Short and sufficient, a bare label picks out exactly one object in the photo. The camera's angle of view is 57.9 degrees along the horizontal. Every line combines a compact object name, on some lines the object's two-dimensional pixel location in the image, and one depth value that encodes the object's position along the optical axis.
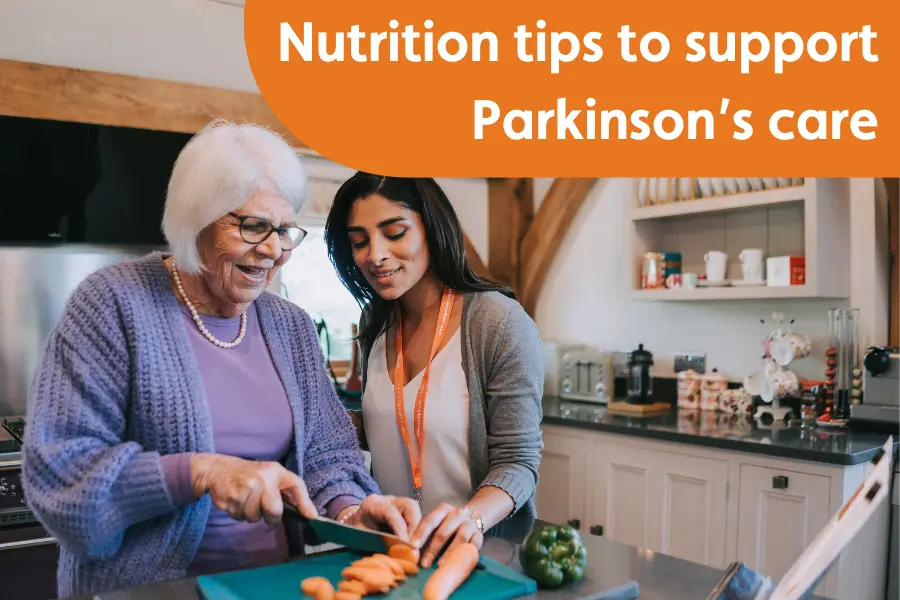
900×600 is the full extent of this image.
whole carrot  1.08
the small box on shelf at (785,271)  3.09
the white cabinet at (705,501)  2.62
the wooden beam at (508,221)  4.53
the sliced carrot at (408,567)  1.17
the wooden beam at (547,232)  4.24
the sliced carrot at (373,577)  1.08
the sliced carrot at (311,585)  1.09
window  4.19
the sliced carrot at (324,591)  1.06
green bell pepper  1.15
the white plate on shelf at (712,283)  3.36
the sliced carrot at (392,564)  1.14
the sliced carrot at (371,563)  1.13
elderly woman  1.15
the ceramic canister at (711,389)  3.46
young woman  1.65
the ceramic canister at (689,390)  3.55
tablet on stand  0.63
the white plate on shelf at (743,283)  3.24
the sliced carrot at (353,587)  1.08
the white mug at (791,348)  3.16
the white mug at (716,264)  3.39
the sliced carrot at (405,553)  1.18
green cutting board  1.10
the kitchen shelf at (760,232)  3.01
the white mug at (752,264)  3.25
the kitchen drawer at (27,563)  2.62
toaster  3.78
